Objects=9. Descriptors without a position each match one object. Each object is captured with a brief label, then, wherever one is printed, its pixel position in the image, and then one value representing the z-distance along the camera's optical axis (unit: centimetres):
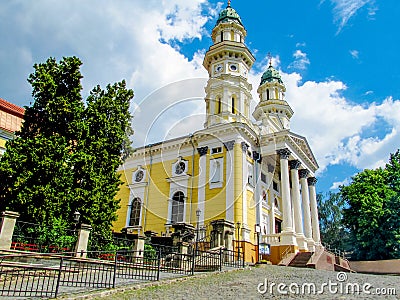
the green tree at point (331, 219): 4952
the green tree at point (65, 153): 1481
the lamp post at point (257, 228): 2348
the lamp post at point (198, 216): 2562
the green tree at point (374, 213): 3191
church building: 2588
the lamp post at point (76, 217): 1544
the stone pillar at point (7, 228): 1206
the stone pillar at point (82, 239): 1392
